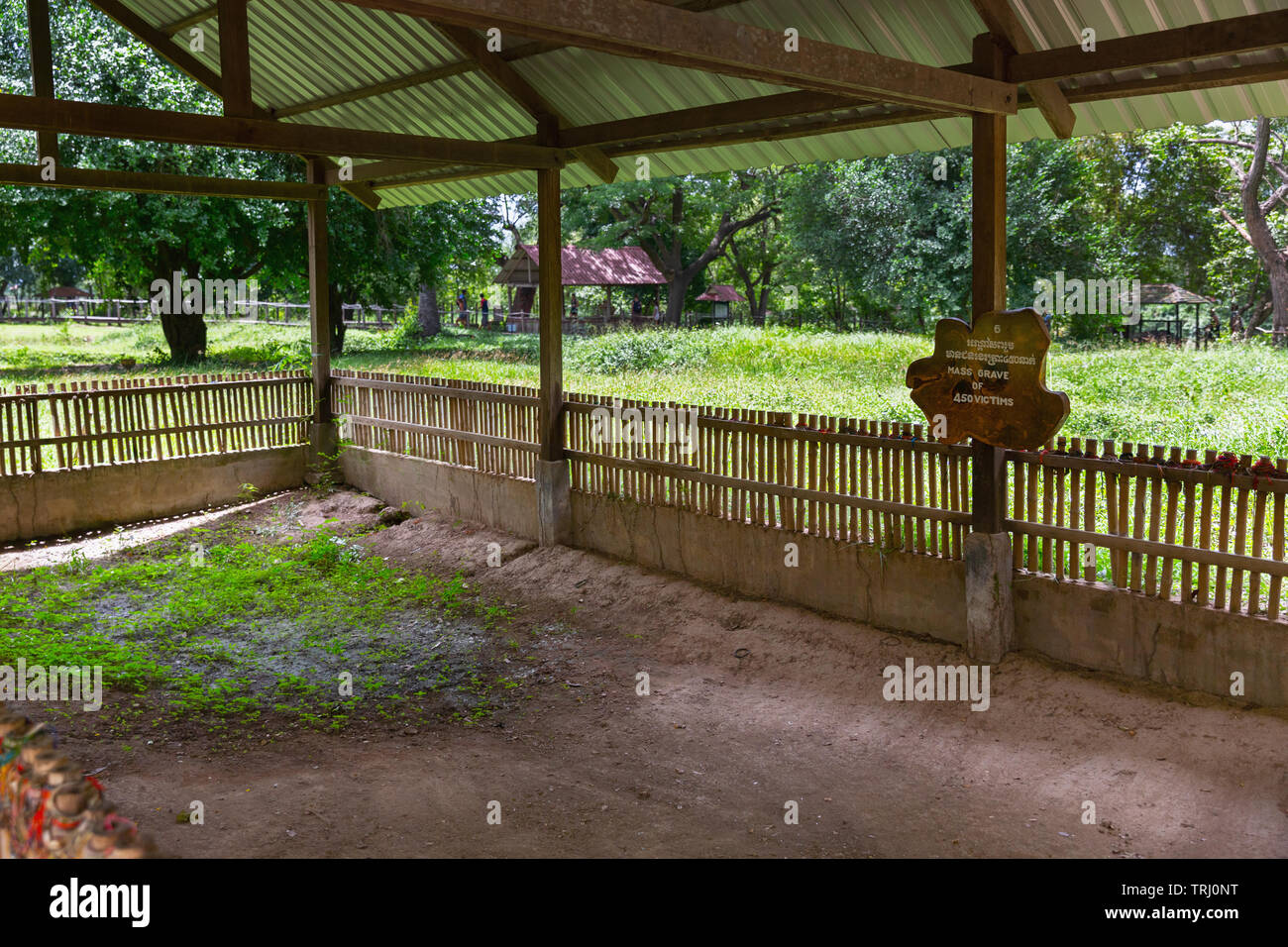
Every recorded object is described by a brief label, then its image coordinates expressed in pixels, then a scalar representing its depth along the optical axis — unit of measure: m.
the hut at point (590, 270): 42.43
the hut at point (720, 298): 54.97
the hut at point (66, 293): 58.91
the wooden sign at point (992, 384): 7.14
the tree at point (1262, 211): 26.12
